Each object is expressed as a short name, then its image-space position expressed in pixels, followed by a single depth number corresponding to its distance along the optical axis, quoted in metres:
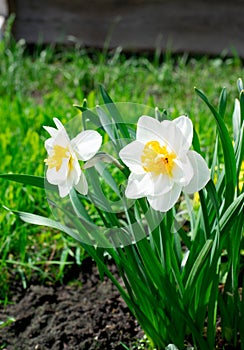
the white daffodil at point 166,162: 0.98
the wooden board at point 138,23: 4.75
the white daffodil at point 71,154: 1.02
